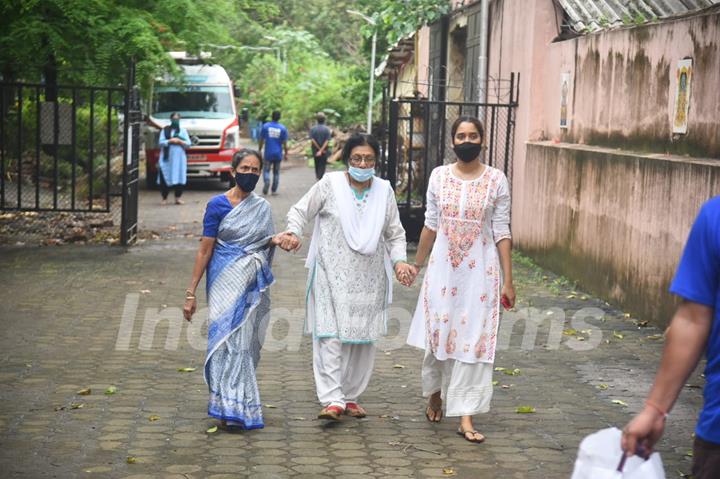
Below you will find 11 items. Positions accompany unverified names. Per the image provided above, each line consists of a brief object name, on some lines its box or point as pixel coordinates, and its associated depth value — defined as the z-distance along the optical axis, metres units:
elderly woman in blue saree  6.47
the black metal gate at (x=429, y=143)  15.31
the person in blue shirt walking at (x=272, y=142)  24.17
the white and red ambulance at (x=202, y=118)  24.84
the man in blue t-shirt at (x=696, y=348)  3.11
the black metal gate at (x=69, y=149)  14.87
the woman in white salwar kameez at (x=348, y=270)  6.75
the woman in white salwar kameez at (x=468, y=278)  6.52
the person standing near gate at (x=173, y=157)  21.78
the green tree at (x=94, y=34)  15.00
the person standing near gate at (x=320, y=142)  26.42
